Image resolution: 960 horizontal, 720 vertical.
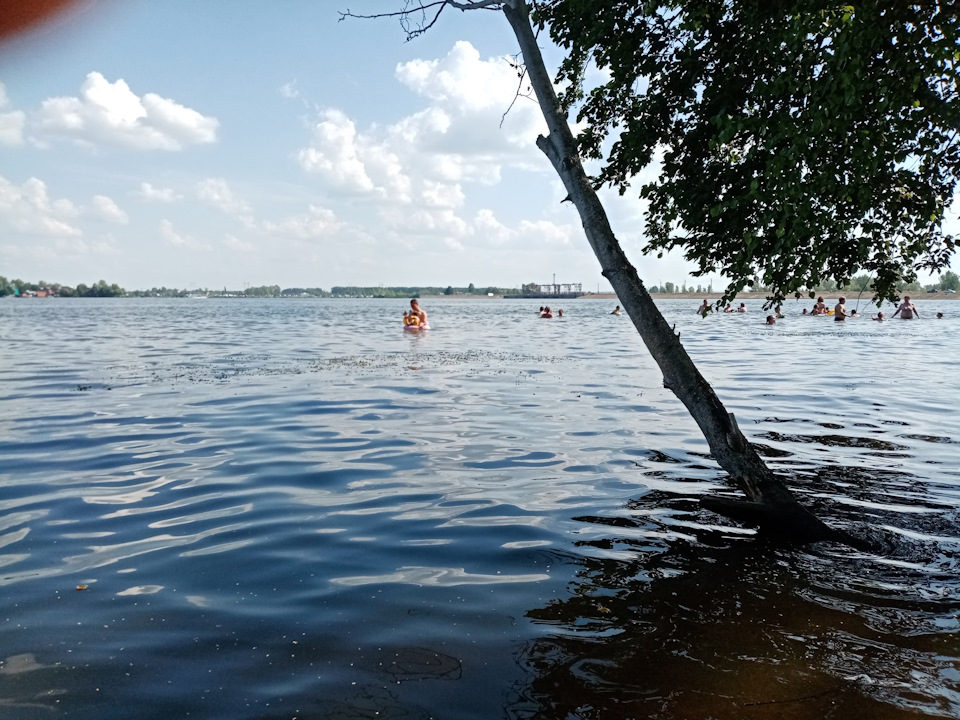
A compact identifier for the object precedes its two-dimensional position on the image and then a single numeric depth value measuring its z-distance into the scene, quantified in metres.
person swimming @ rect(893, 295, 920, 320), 60.39
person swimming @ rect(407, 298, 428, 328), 44.00
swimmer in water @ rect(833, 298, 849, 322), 56.51
